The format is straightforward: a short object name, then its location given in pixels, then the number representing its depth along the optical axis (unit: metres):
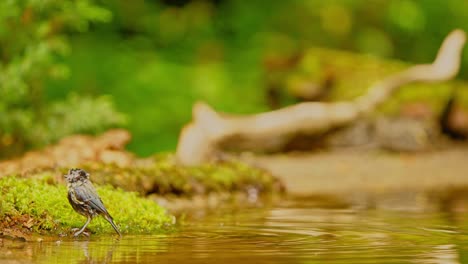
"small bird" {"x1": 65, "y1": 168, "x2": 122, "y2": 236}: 12.55
